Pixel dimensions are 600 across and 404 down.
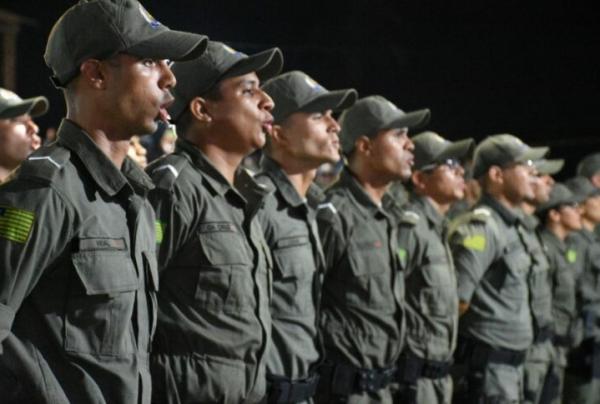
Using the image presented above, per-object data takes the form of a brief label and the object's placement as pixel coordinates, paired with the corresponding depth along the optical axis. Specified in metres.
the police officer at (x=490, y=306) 9.28
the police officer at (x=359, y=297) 7.29
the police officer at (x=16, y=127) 7.40
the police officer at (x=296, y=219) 6.35
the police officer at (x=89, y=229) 3.77
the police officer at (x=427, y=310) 8.41
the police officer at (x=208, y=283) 5.15
